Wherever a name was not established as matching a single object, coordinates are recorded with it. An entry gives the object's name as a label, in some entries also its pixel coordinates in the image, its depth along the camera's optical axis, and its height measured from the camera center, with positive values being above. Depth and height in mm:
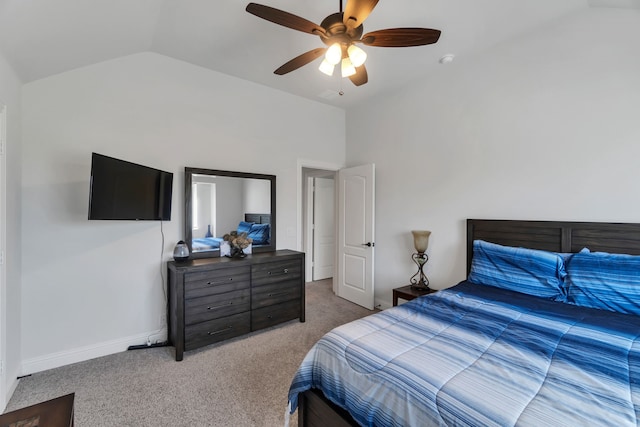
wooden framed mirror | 3021 +39
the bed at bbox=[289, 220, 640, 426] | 1000 -672
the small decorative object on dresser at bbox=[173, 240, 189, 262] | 2837 -417
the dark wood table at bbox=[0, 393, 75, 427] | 1034 -800
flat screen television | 2086 +175
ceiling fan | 1620 +1173
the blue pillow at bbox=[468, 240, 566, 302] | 2137 -488
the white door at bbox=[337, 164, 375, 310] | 3828 -333
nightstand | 2979 -891
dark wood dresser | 2582 -882
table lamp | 3185 -548
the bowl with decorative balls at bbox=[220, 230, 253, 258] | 3113 -362
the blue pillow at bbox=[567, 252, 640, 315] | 1817 -484
